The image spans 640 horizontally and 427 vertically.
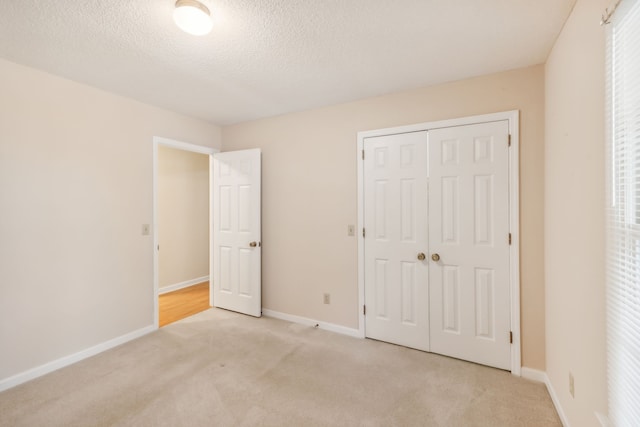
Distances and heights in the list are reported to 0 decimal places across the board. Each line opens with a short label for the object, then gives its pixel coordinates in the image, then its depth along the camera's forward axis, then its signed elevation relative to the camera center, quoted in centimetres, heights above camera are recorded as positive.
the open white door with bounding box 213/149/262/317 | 349 -24
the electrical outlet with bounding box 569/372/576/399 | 158 -99
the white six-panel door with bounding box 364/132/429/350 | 264 -25
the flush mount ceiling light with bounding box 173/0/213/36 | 149 +106
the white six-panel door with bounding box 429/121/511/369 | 233 -26
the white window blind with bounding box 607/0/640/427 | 98 -1
